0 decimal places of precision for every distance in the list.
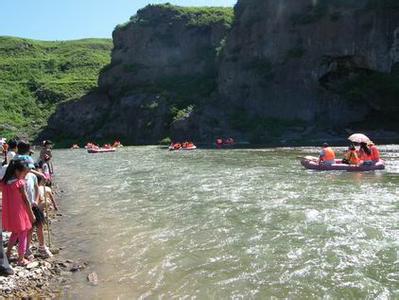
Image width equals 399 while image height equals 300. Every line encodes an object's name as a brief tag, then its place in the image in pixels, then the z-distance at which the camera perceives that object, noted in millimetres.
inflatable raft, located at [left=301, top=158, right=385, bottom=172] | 24031
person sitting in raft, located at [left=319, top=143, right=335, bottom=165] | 25000
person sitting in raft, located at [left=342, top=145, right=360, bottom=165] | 24672
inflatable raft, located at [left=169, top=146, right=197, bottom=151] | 46344
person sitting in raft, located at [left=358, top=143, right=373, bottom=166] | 24172
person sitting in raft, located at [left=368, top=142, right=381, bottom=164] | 24344
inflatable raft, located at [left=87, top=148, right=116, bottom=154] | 49438
